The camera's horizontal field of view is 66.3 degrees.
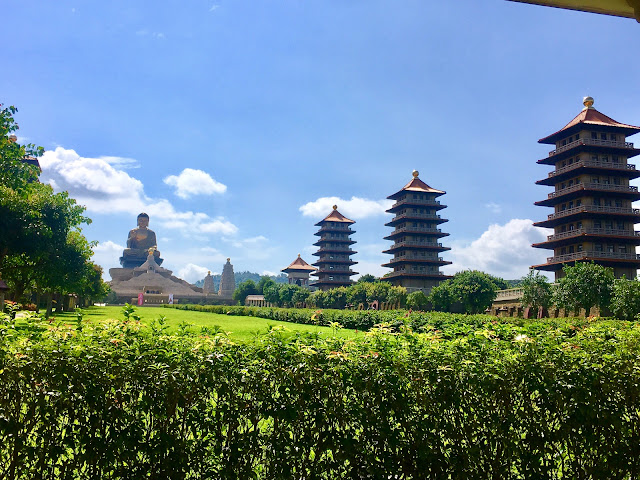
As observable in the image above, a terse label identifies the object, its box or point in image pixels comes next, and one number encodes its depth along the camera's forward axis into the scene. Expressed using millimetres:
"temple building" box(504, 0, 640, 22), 4684
